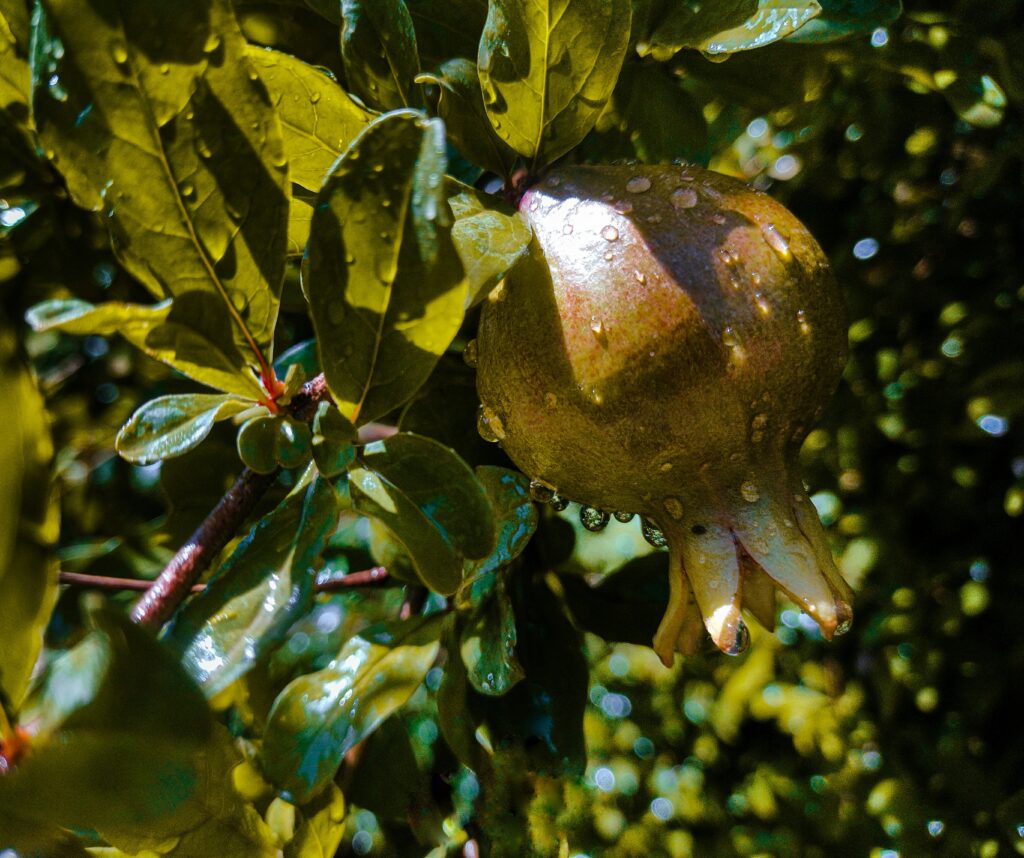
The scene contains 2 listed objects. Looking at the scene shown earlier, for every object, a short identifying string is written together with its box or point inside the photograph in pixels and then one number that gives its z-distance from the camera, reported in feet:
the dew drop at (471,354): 0.79
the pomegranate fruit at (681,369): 0.69
